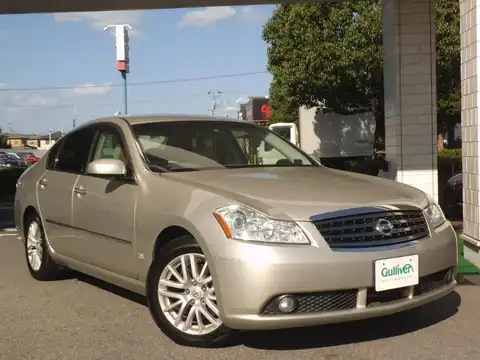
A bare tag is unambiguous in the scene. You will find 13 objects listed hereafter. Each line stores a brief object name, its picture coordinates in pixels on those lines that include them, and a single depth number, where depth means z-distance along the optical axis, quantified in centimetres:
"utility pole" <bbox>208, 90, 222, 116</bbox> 7037
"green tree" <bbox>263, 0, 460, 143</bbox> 1886
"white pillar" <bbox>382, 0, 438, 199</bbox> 880
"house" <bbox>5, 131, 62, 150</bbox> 14450
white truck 2694
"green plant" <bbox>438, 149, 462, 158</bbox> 2836
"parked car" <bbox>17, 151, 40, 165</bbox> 4591
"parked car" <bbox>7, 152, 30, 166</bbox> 4302
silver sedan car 350
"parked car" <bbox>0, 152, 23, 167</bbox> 3931
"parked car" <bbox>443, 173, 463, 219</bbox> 1020
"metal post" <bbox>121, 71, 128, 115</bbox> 1990
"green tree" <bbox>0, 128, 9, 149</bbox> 9147
